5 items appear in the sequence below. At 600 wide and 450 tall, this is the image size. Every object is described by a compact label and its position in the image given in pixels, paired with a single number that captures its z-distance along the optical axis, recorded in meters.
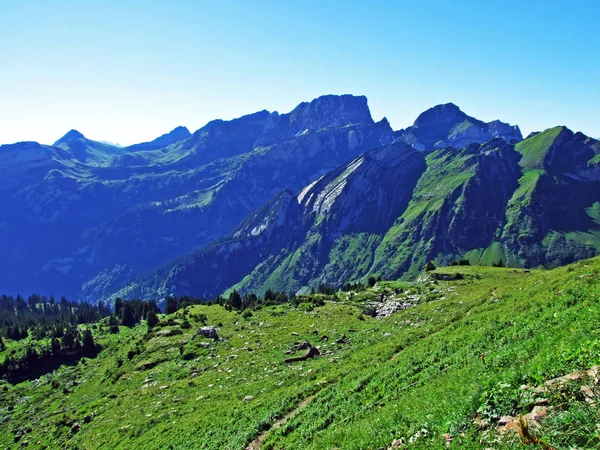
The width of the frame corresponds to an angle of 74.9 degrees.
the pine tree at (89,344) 108.00
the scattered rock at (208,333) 58.66
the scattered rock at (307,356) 41.16
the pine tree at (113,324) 125.50
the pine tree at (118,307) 146.12
